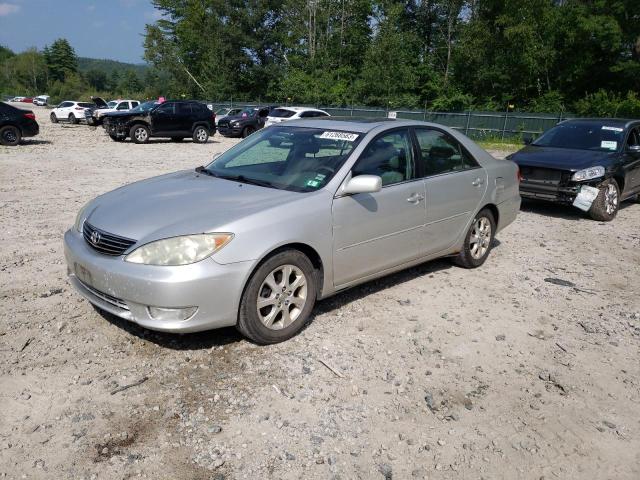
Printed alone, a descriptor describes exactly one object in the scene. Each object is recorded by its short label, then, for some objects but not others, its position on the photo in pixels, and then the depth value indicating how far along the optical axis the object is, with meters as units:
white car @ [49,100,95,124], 33.00
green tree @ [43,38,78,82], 111.75
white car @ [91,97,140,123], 29.52
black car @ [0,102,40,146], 17.03
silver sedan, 3.41
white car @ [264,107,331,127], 24.00
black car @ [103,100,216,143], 20.19
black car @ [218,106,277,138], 25.55
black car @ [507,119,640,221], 8.34
